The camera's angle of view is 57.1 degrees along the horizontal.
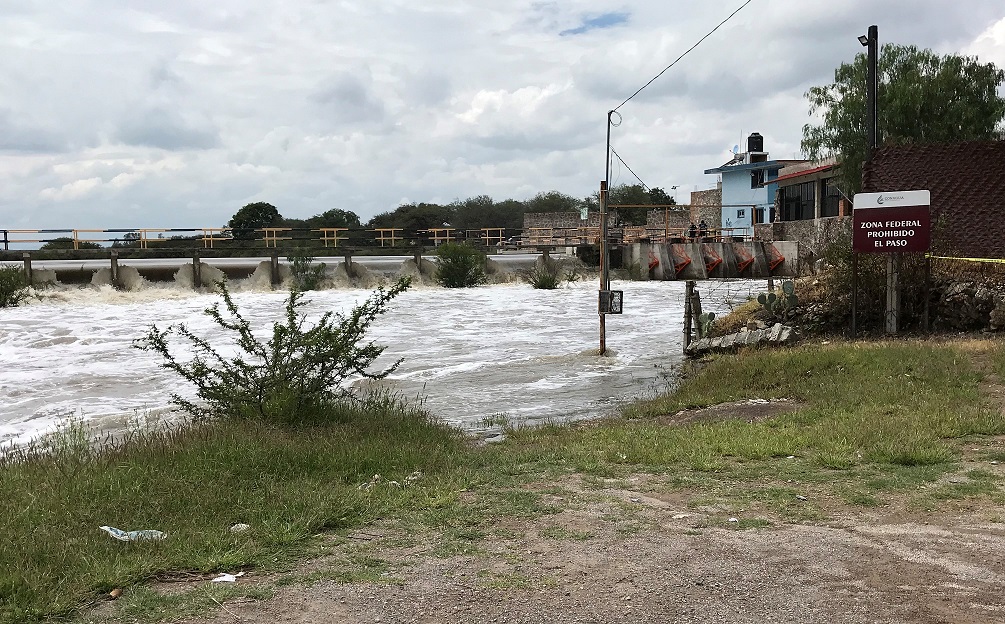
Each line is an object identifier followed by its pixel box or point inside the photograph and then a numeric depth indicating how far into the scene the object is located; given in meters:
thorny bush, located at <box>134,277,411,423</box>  9.70
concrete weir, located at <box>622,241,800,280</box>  49.03
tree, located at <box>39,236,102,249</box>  48.97
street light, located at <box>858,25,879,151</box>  19.78
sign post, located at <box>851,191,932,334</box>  14.94
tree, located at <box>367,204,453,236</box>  96.12
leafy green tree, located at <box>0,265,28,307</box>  35.34
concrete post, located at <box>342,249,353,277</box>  46.34
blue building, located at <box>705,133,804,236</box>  67.19
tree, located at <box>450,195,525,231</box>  108.88
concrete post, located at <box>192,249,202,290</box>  42.97
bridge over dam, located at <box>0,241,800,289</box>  41.78
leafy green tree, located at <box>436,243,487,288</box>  46.31
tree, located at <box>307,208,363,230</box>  92.94
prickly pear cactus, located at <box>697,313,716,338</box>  18.84
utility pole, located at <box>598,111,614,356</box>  17.64
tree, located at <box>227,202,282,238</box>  89.25
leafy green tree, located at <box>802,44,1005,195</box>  36.56
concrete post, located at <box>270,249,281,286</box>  44.62
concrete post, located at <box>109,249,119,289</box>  40.97
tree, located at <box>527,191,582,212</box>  111.06
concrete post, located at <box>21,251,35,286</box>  38.38
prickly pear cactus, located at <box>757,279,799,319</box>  17.61
